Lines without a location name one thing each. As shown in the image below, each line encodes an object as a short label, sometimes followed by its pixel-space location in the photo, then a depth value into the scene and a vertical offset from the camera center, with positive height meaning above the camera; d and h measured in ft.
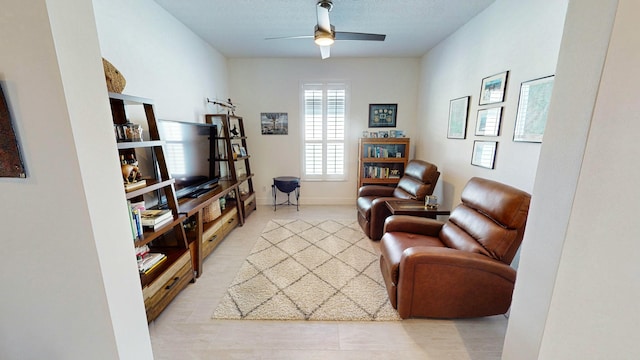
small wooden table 8.70 -2.74
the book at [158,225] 5.88 -2.26
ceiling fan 7.20 +3.60
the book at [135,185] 5.30 -1.14
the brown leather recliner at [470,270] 5.54 -3.17
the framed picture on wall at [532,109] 5.97 +0.72
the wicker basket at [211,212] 9.31 -3.04
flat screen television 8.13 -0.73
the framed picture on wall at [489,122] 7.72 +0.49
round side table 14.02 -2.82
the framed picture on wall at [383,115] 14.58 +1.30
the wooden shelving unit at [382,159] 13.32 -1.32
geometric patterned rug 6.36 -4.67
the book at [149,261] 5.74 -3.16
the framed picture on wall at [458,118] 9.50 +0.77
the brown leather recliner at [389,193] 10.21 -2.76
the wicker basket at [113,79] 5.16 +1.29
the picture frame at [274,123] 14.78 +0.82
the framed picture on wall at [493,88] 7.50 +1.59
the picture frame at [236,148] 12.25 -0.63
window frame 14.40 +0.26
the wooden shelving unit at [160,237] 5.60 -2.91
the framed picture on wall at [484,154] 7.88 -0.63
